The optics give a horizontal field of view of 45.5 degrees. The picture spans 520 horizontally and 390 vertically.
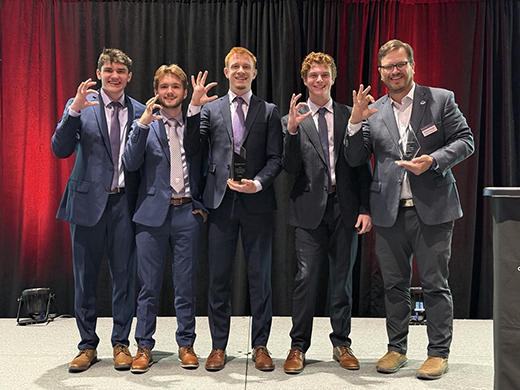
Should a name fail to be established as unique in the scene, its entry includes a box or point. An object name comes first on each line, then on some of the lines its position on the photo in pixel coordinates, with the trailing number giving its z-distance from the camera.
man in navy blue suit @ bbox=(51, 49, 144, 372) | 3.56
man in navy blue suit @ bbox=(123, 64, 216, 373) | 3.59
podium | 2.54
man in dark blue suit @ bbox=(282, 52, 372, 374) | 3.55
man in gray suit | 3.42
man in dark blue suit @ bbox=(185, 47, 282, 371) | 3.57
